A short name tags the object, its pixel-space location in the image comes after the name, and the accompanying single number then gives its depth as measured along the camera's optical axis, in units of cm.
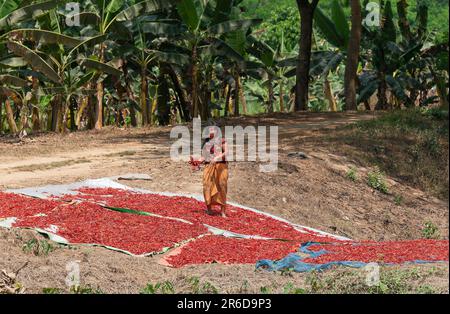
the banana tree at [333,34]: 3250
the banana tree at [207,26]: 2742
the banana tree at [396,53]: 3288
